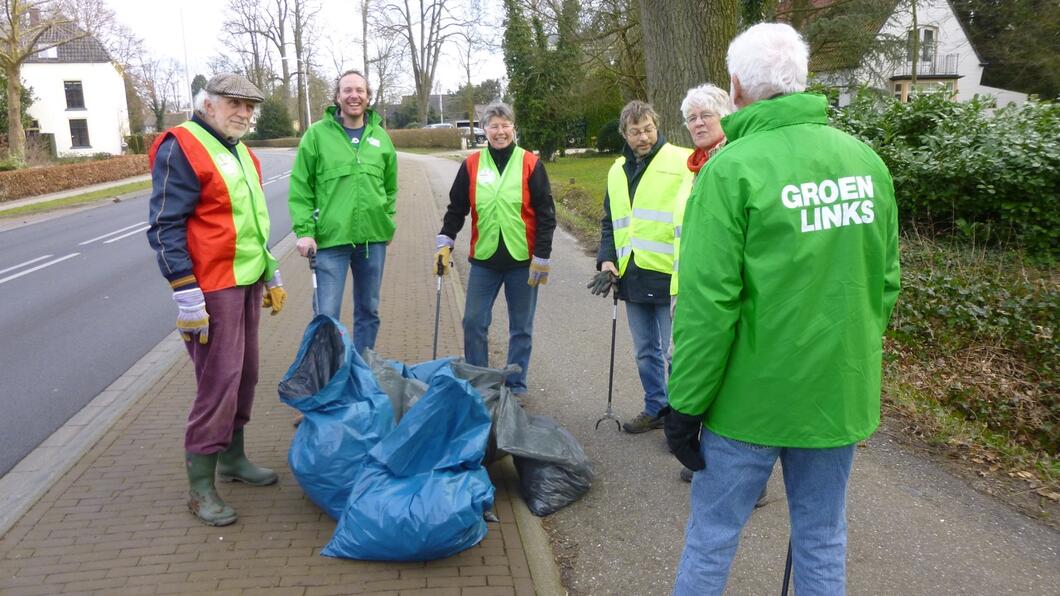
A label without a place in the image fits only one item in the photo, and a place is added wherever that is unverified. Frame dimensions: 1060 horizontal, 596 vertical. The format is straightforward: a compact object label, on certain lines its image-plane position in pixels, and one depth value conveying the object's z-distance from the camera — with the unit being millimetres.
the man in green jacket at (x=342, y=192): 4891
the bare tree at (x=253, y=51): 60406
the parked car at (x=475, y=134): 55281
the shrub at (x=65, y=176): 24453
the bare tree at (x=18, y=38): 31609
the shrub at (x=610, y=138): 31359
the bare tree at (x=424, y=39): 55844
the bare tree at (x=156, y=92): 66312
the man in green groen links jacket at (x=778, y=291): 2104
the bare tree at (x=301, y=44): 59938
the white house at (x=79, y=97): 50844
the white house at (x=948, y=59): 34978
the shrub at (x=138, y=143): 48594
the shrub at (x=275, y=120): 64062
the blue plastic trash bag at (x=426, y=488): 3125
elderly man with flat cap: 3412
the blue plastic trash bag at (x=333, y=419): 3516
